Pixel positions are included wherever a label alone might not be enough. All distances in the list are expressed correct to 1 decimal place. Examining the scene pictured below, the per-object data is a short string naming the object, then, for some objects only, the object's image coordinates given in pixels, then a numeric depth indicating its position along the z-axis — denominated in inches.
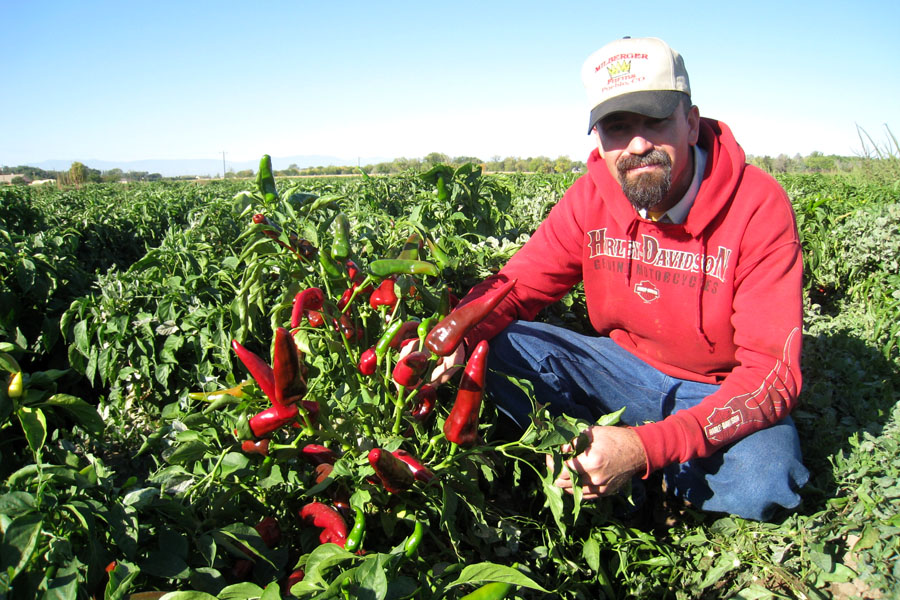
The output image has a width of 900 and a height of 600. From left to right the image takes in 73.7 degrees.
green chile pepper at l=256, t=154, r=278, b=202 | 73.7
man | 73.6
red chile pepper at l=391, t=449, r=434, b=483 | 59.8
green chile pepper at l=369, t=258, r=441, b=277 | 60.0
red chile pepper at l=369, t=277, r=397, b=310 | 67.4
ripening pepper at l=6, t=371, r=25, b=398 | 44.5
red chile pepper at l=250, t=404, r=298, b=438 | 57.9
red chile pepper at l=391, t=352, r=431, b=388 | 58.6
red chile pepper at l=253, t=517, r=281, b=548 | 60.1
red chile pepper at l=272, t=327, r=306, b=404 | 53.6
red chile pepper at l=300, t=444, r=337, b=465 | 63.8
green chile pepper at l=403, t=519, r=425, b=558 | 52.0
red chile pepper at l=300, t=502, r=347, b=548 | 59.7
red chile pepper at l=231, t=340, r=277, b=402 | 57.7
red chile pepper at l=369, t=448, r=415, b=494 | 55.3
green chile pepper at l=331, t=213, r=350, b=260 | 64.3
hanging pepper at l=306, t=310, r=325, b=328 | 63.3
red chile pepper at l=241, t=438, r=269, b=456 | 59.6
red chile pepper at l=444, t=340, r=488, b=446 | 61.1
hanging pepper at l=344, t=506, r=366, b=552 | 55.6
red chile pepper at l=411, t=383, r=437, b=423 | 70.0
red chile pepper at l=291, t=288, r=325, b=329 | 61.2
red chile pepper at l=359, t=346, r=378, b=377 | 62.3
